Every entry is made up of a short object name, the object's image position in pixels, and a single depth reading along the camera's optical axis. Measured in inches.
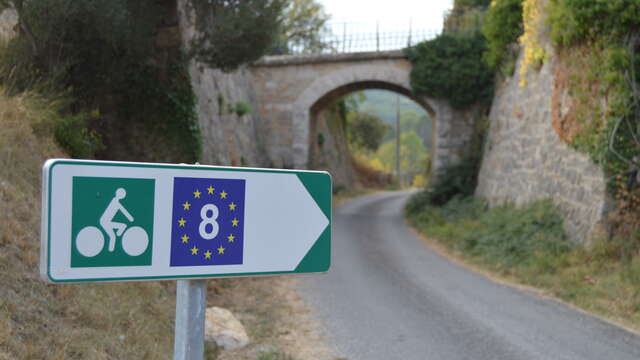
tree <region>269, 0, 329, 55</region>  1181.1
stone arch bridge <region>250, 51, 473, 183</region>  697.0
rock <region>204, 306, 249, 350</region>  204.4
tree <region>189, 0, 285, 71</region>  360.2
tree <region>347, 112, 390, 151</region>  1582.2
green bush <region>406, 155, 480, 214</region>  668.7
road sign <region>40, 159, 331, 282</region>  52.7
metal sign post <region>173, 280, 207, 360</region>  57.4
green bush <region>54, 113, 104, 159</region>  294.4
